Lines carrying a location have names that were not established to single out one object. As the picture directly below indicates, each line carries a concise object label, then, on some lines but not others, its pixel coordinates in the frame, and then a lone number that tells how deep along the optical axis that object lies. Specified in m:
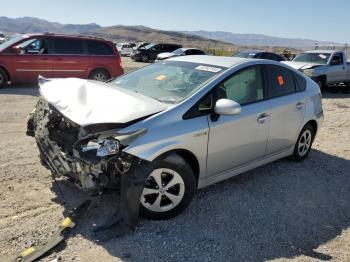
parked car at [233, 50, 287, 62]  17.64
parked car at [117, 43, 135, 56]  42.41
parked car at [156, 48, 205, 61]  28.03
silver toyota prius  3.85
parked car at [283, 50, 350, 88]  14.95
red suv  13.03
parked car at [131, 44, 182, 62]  33.84
